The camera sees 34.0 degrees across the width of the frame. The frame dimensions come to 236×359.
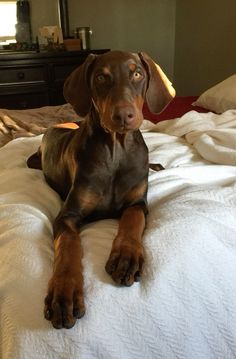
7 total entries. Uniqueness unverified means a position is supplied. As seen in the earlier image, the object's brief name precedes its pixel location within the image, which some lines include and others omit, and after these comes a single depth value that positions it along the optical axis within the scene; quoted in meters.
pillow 2.34
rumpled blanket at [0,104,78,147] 2.15
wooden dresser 3.69
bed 0.76
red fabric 2.36
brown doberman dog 1.10
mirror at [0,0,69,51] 4.00
